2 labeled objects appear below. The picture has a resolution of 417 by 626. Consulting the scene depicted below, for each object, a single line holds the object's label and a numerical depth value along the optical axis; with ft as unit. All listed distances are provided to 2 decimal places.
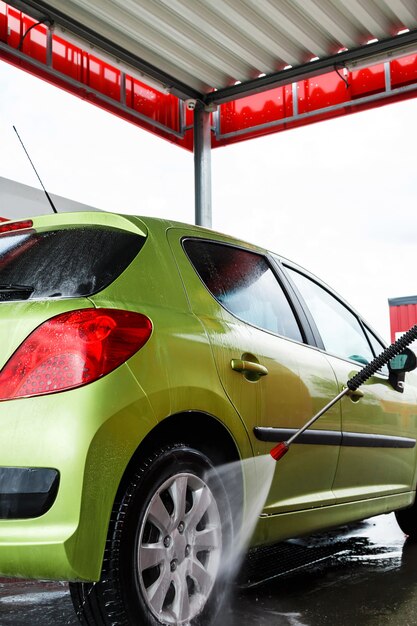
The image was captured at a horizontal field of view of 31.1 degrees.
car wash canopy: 21.09
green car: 6.68
